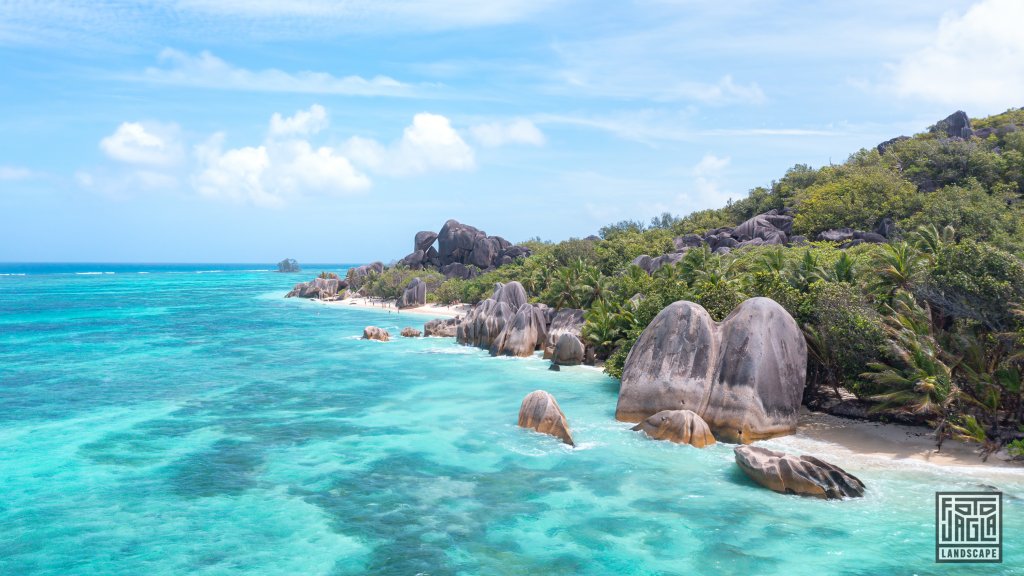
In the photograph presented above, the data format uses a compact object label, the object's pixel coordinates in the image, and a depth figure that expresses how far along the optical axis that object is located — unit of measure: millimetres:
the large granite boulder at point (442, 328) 58250
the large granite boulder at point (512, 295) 52312
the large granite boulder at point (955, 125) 80312
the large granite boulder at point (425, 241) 111500
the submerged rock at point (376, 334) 55875
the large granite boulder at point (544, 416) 24370
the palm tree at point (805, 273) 27817
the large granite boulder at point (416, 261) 109062
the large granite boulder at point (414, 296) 86938
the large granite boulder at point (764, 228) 63281
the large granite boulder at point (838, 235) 57250
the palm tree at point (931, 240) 25723
